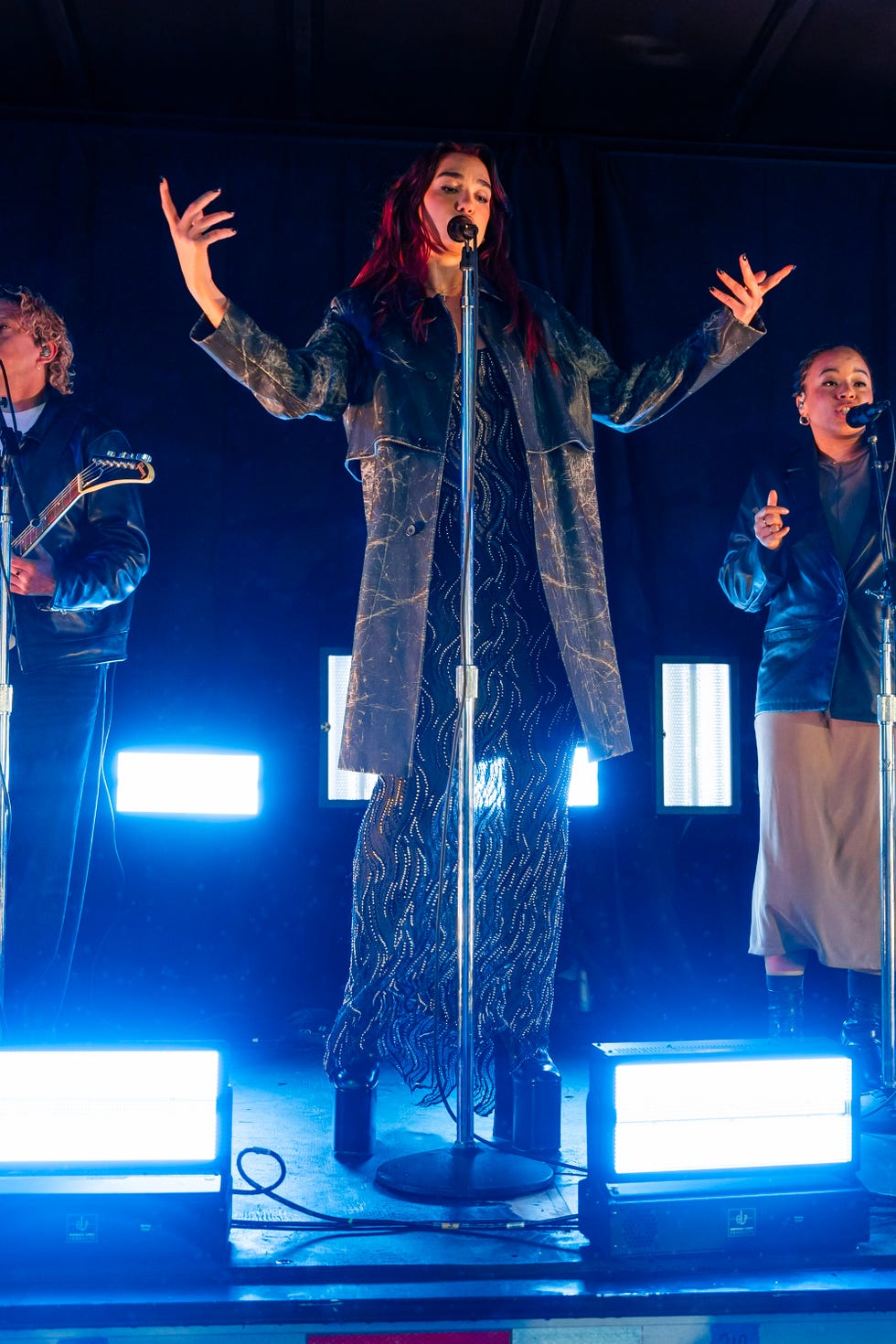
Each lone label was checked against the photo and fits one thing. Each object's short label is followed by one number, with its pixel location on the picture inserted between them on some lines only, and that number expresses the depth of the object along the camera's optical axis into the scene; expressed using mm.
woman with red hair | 2385
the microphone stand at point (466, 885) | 2193
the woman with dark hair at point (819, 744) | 3324
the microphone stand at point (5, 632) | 2643
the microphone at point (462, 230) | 2182
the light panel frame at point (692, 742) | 4086
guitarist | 2953
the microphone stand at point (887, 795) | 2957
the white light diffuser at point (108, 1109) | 1958
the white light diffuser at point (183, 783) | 3883
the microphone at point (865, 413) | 3023
